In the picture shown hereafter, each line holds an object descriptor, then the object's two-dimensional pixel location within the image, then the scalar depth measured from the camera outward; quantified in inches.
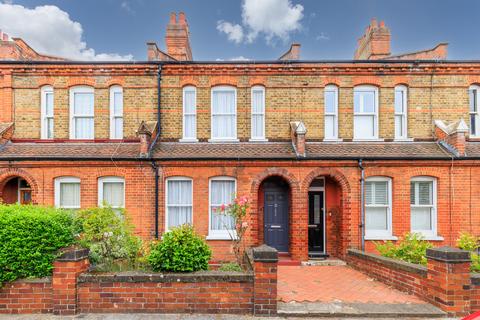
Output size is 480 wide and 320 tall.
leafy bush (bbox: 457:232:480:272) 307.0
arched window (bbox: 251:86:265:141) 434.9
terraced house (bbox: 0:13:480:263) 389.4
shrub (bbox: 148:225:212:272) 220.4
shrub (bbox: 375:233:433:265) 291.4
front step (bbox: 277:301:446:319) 215.2
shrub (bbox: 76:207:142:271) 245.8
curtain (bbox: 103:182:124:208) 406.6
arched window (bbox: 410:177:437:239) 401.4
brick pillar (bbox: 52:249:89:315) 212.4
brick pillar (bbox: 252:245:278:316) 212.1
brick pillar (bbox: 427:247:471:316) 213.0
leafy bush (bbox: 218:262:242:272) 243.3
